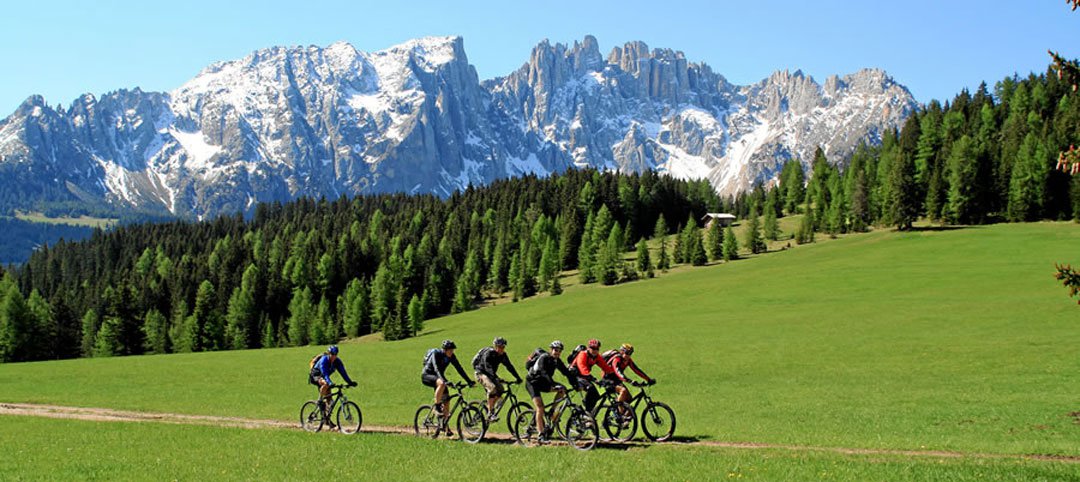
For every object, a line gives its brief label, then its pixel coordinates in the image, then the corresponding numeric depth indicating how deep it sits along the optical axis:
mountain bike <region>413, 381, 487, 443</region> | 23.86
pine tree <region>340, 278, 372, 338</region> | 112.31
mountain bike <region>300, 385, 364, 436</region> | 26.88
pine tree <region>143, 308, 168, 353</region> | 113.32
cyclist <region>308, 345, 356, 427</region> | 27.17
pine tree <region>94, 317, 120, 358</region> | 109.00
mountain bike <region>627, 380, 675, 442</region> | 22.81
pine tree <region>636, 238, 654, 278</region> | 119.00
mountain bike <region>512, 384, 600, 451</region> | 21.81
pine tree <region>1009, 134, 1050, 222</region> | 110.00
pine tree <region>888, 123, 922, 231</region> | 118.81
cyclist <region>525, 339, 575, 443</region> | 22.33
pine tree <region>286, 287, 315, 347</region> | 112.62
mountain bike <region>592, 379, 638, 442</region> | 22.45
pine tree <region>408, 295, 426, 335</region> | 100.88
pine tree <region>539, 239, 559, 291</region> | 122.76
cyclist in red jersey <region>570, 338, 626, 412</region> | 22.62
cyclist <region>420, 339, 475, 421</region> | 24.00
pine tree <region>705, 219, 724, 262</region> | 126.56
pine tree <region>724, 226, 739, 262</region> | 123.12
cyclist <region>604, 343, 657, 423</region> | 22.56
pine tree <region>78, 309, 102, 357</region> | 115.06
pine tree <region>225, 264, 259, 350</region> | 115.69
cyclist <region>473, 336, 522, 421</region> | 23.45
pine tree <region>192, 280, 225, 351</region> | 115.31
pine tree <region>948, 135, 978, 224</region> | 116.21
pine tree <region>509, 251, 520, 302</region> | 120.19
